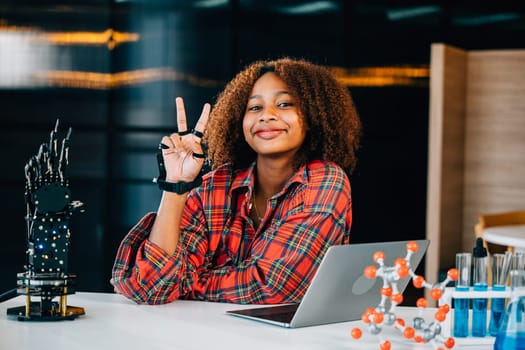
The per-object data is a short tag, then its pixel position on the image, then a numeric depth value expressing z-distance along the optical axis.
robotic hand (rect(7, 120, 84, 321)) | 1.63
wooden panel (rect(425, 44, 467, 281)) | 3.84
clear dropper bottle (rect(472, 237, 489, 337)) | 1.51
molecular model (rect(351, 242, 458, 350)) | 1.40
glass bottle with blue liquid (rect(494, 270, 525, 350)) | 1.39
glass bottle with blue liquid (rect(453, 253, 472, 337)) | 1.51
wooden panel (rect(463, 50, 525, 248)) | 4.12
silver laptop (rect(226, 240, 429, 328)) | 1.55
